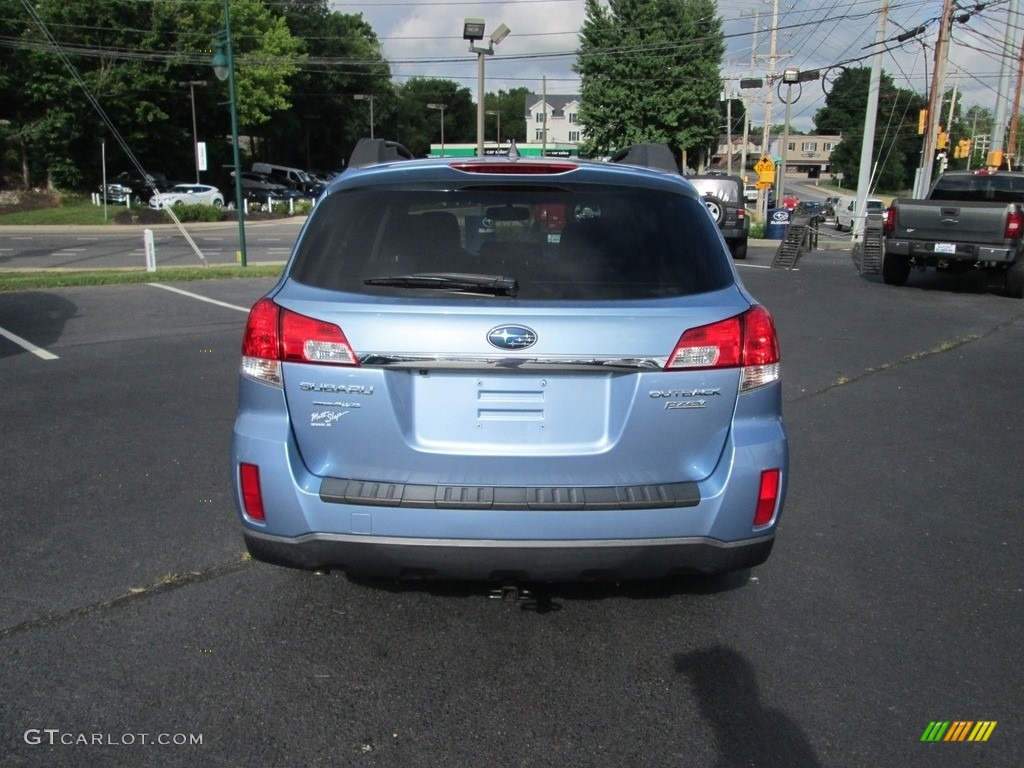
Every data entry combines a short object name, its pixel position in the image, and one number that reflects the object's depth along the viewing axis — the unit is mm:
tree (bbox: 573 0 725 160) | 52156
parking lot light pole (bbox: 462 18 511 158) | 18703
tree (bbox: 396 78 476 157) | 100438
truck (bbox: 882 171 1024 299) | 14484
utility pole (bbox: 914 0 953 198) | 25516
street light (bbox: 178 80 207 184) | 50956
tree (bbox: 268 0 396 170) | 74312
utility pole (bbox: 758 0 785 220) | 36897
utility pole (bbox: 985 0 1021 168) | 27641
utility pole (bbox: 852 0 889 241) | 27688
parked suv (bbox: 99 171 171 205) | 46703
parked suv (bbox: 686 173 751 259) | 22797
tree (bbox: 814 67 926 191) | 90688
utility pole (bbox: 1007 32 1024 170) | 33991
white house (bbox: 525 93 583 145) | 113188
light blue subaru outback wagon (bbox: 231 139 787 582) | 3146
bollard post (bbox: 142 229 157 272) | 17703
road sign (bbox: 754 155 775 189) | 34125
